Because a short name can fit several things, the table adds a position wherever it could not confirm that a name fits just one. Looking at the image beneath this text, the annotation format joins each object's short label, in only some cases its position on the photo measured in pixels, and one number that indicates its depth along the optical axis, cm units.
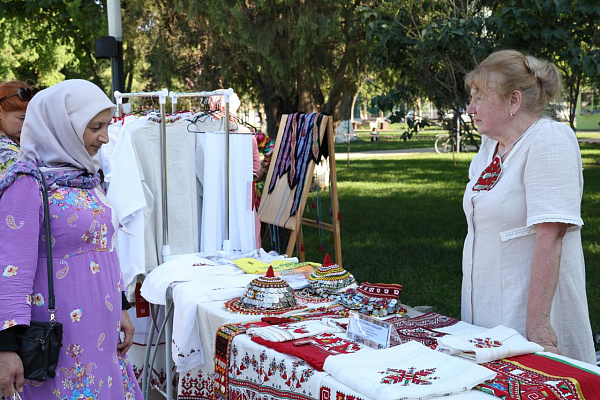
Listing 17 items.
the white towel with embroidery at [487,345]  213
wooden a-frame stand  538
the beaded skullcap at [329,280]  316
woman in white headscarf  214
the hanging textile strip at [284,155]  570
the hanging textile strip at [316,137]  534
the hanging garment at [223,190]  459
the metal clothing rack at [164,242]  388
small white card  227
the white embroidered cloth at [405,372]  188
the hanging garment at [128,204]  411
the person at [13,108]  351
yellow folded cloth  358
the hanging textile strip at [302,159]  543
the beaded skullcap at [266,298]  295
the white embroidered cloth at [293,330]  242
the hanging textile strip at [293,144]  558
